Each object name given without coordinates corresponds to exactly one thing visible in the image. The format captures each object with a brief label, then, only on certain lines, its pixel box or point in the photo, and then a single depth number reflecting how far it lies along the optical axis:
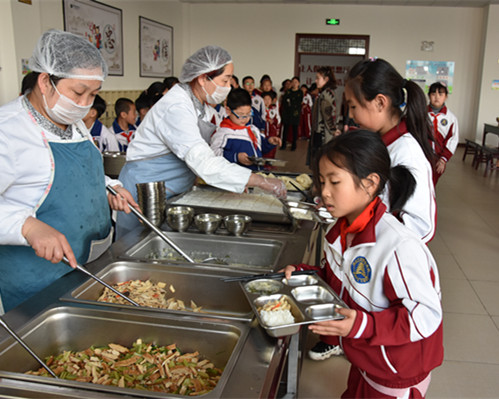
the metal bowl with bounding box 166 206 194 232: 1.62
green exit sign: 9.16
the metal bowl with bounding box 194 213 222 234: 1.61
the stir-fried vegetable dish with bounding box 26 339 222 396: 0.92
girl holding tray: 0.93
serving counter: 0.79
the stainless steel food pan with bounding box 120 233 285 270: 1.56
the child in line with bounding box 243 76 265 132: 6.75
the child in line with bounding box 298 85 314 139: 9.45
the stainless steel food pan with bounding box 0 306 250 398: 0.97
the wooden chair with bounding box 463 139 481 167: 7.28
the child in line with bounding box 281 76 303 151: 8.53
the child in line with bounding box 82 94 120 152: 3.80
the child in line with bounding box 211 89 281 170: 3.13
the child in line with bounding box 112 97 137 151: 4.11
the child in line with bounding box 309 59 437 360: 1.34
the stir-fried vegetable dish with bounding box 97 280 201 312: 1.20
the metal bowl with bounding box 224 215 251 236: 1.61
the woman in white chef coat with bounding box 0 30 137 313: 1.16
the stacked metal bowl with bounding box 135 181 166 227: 1.61
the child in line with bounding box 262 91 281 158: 7.86
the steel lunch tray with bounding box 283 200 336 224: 1.68
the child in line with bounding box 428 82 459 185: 4.28
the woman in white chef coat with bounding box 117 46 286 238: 1.74
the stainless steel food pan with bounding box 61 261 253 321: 1.28
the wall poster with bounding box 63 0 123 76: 5.41
